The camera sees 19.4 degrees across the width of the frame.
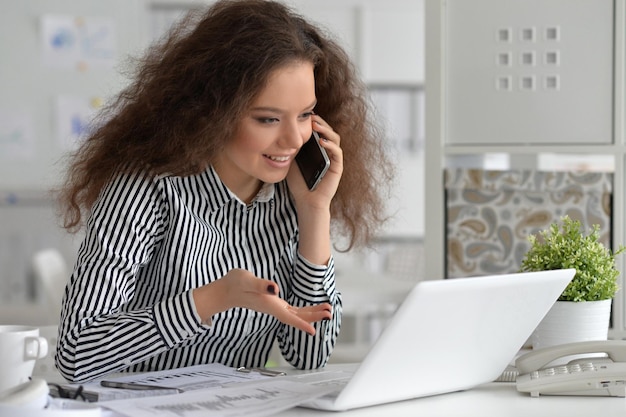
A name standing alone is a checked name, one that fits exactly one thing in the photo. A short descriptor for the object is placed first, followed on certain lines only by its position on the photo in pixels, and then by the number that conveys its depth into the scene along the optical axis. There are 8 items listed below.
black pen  2.76
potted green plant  3.02
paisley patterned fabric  3.86
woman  2.99
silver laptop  2.61
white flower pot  3.01
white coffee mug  2.61
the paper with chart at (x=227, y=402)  2.60
